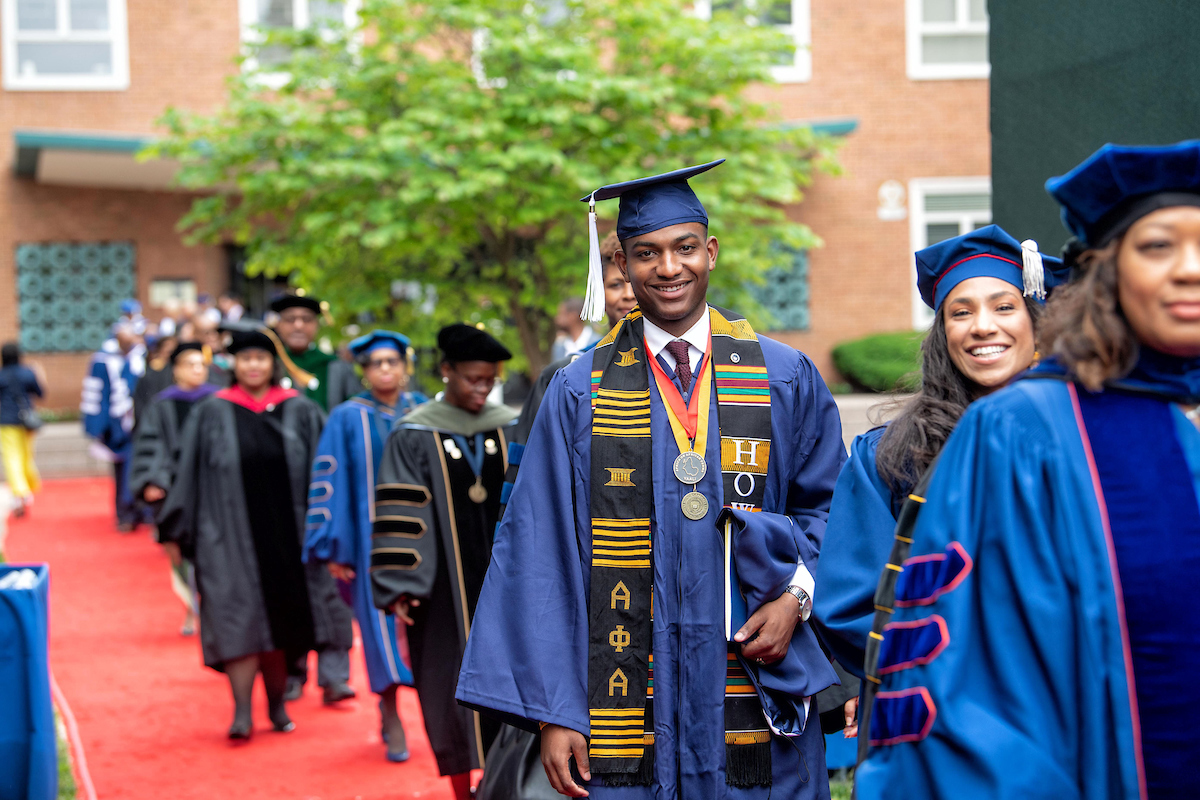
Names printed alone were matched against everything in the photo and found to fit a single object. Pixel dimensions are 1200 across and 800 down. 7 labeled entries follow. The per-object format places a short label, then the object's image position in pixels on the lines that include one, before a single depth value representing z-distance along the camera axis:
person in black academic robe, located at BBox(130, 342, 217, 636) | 7.73
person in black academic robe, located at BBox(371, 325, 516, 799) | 4.80
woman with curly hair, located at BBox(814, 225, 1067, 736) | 2.44
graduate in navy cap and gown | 2.67
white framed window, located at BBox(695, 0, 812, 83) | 17.72
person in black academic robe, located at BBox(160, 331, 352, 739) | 6.04
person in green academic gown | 7.55
